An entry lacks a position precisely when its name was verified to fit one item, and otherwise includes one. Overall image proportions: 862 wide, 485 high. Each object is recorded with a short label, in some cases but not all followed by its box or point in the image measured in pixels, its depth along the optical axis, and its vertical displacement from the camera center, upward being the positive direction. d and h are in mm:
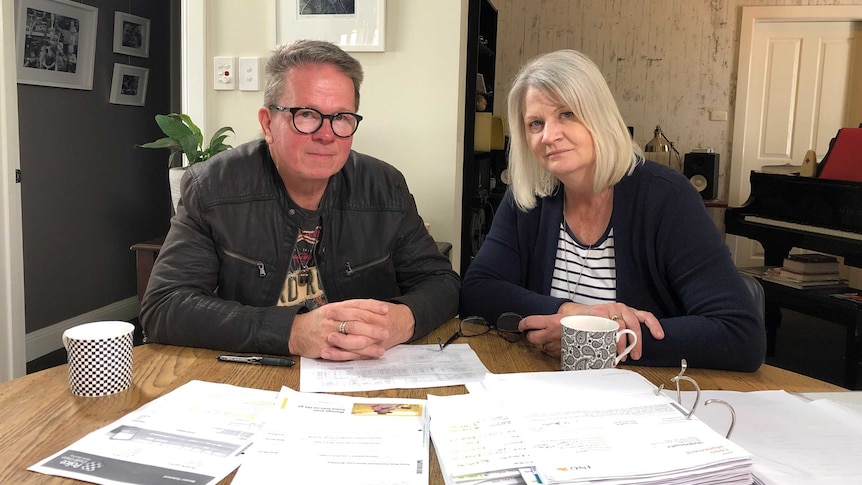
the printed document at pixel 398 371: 1086 -365
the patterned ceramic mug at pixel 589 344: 1100 -296
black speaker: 5031 -70
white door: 5297 +581
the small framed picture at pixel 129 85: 3996 +341
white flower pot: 2367 -124
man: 1257 -214
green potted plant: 2303 +11
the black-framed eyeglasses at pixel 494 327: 1343 -356
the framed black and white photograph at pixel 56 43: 3334 +491
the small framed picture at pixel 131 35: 3977 +635
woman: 1280 -175
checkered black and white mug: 1008 -320
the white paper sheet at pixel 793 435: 782 -345
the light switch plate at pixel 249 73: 2502 +264
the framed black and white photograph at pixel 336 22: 2406 +446
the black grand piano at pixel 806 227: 3100 -329
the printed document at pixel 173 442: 777 -366
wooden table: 851 -372
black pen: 1167 -362
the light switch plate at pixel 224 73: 2510 +263
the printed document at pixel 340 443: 770 -358
